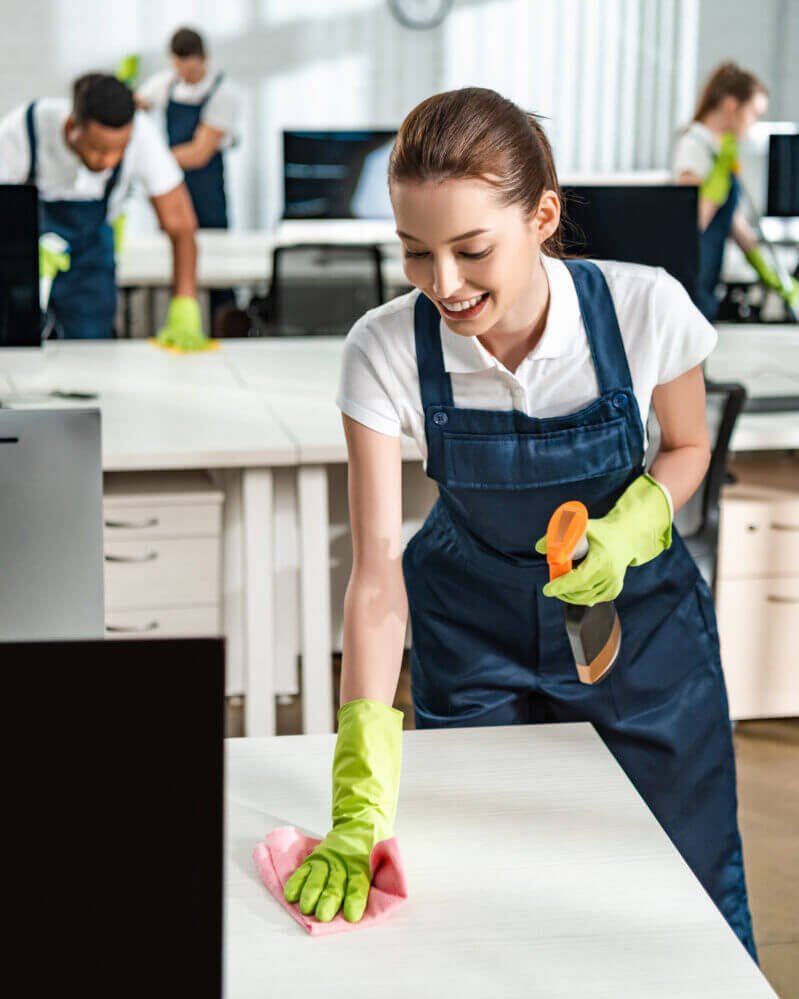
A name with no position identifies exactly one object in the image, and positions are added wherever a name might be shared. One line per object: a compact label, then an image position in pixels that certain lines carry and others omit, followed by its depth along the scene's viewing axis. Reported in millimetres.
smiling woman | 1333
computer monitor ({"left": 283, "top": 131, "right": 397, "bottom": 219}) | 5582
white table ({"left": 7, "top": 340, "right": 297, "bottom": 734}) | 2539
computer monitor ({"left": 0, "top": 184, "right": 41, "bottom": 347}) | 2906
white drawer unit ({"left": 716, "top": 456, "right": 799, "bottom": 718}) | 2900
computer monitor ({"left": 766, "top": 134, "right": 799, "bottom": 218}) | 3727
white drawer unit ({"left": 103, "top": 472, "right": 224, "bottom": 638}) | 2637
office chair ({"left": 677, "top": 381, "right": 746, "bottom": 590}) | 2500
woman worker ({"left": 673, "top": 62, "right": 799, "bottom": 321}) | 4441
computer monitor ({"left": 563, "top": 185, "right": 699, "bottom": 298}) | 2990
